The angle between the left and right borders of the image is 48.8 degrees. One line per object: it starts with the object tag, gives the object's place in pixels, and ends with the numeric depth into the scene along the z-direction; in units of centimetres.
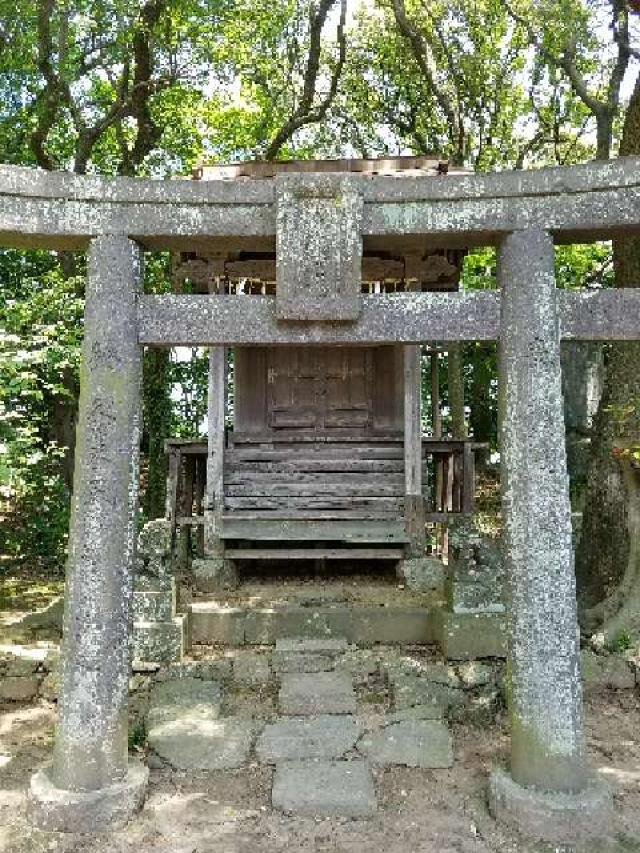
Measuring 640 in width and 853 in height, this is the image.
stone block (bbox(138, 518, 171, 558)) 701
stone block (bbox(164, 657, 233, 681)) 629
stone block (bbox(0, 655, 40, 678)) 625
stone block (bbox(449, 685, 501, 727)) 561
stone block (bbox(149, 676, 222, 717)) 573
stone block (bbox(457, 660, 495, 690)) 603
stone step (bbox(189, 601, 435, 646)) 720
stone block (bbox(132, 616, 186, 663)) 639
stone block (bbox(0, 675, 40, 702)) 600
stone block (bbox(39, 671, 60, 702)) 604
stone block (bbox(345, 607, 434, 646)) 718
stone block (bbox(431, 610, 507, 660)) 650
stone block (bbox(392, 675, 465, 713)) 576
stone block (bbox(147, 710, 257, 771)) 498
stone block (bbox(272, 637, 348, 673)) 644
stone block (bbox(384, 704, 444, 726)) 554
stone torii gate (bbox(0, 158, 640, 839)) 401
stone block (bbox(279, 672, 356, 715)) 571
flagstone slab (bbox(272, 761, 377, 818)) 435
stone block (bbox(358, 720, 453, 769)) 496
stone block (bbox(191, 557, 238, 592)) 883
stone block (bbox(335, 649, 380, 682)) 633
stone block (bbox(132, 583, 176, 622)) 650
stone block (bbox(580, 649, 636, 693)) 602
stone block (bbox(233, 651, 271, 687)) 625
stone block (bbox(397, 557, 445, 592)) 862
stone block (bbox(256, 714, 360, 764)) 503
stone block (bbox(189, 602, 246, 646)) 721
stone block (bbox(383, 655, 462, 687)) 604
